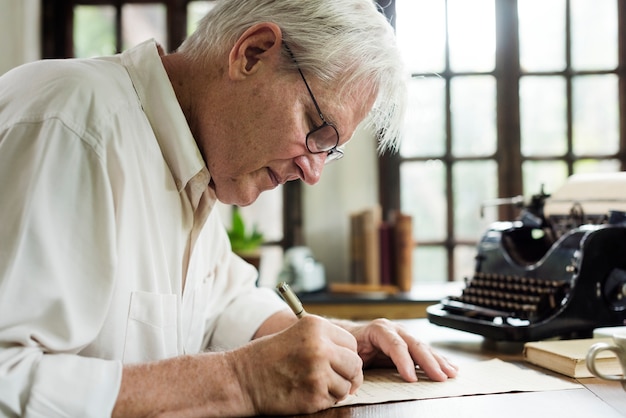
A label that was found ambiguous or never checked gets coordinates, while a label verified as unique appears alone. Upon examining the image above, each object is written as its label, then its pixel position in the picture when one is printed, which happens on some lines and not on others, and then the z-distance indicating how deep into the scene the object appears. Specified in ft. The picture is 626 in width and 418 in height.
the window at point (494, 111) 12.87
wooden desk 3.94
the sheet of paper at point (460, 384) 4.41
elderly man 3.63
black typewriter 6.08
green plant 12.13
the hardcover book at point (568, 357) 4.83
